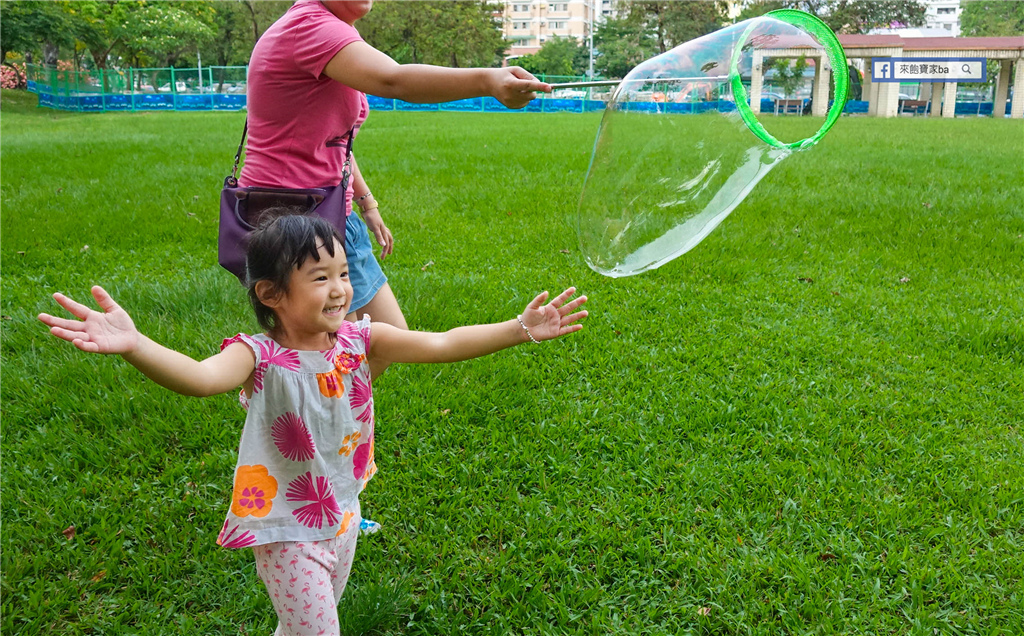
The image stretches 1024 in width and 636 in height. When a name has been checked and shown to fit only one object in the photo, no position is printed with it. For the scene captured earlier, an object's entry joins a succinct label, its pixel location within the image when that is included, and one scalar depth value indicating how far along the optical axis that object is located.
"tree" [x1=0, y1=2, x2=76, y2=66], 31.12
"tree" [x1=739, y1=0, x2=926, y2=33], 48.88
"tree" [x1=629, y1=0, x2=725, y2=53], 56.44
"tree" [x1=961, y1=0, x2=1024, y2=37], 55.81
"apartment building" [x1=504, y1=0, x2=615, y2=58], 96.69
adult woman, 2.04
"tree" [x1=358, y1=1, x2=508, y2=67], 47.00
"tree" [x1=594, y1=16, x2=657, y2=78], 57.34
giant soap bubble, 2.30
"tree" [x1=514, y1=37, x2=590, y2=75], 56.47
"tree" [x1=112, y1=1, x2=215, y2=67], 36.72
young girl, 1.96
